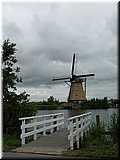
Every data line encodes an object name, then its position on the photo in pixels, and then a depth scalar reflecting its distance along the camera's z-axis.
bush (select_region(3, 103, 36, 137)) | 6.77
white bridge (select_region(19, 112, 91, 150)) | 5.35
